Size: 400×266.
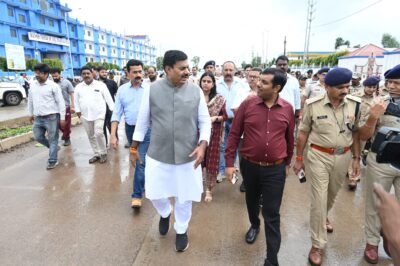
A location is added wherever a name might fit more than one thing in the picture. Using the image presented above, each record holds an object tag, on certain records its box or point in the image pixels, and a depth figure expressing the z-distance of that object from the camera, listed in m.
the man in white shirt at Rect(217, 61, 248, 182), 4.56
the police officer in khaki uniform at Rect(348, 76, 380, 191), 4.34
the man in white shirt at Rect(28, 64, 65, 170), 5.20
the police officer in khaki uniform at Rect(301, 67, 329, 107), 5.67
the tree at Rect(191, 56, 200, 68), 91.14
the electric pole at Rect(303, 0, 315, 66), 34.42
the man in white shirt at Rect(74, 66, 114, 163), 5.42
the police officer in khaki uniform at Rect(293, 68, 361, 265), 2.64
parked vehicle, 14.95
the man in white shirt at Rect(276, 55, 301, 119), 4.52
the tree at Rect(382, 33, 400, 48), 72.12
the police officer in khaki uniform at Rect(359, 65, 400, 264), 2.54
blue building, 37.72
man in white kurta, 2.70
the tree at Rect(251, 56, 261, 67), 82.36
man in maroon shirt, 2.52
